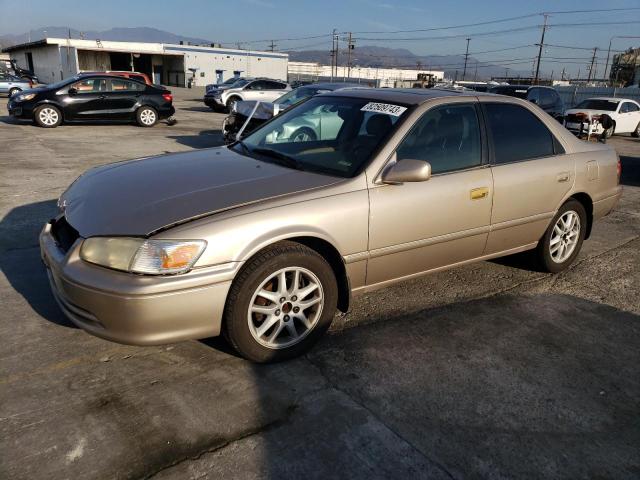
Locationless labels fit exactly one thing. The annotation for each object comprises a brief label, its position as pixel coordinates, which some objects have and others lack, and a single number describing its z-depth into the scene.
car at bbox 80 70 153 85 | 26.04
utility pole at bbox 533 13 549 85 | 62.03
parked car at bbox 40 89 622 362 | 2.62
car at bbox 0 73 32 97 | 22.97
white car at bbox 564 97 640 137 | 18.50
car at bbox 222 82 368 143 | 9.55
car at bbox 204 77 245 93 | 23.57
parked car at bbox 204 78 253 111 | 21.75
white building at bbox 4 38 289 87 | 45.62
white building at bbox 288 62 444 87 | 95.81
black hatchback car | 13.73
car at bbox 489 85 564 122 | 16.25
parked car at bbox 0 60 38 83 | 33.58
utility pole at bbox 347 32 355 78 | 67.90
